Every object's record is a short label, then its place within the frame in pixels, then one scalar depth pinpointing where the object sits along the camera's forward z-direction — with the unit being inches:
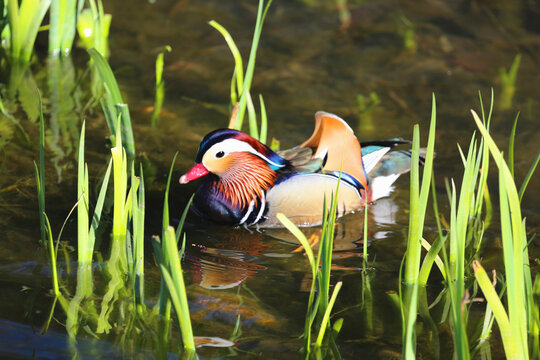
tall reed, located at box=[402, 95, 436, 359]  231.0
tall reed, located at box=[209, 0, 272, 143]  340.5
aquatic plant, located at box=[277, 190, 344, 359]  217.3
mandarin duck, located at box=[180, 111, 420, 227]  338.3
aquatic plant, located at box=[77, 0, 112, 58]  475.8
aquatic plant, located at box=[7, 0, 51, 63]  405.1
